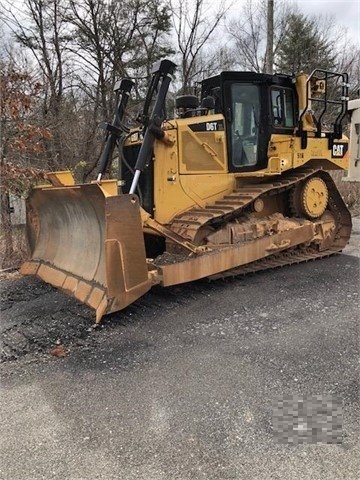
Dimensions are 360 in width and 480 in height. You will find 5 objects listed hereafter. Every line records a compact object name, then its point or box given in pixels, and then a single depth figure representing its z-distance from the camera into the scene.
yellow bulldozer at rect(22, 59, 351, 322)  4.25
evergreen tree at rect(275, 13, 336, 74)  21.06
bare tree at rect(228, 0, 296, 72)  19.95
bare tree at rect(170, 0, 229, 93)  15.23
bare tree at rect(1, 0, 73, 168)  10.68
